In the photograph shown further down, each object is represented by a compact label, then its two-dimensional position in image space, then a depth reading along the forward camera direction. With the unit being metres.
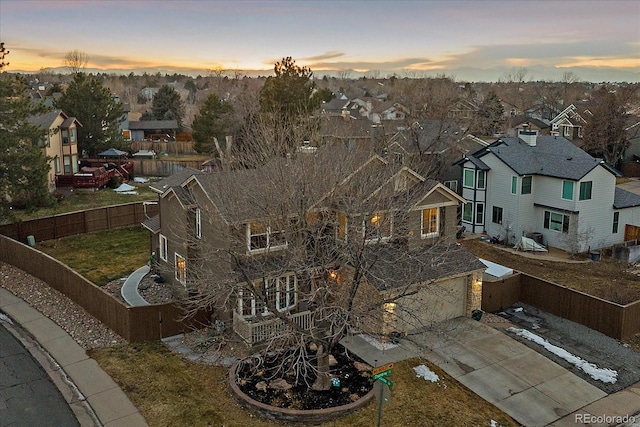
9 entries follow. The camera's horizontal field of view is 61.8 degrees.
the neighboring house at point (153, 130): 78.94
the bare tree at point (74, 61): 109.88
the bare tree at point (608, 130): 57.53
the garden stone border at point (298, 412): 14.77
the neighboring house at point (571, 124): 65.81
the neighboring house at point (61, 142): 45.31
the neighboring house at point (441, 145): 40.03
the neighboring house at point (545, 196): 32.72
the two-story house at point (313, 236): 15.33
